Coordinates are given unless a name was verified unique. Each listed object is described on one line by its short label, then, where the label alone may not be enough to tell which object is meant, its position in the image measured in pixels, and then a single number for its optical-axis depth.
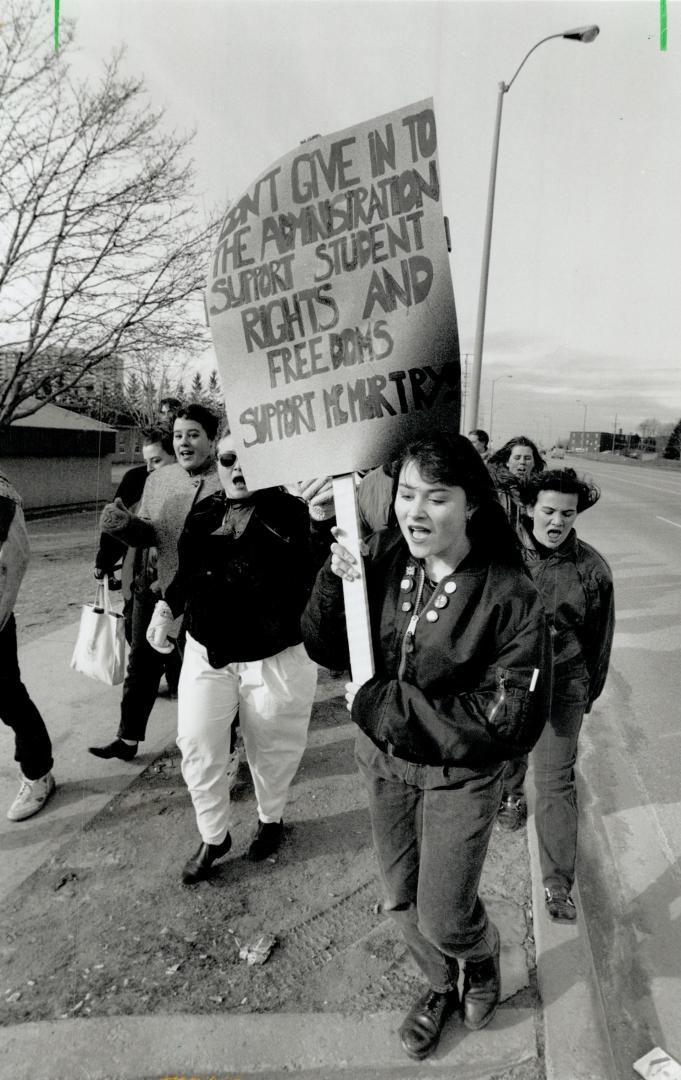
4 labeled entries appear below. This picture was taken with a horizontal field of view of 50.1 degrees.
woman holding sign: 1.88
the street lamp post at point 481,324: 12.23
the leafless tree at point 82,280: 10.43
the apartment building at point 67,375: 12.01
